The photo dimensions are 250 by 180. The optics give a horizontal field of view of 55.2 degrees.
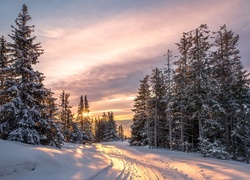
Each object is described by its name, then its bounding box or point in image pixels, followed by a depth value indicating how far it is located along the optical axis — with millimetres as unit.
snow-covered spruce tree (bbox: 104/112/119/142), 80312
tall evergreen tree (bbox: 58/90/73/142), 52781
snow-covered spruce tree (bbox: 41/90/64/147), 19550
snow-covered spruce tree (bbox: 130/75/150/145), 46425
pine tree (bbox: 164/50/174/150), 34969
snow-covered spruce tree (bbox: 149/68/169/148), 41781
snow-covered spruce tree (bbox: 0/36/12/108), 18495
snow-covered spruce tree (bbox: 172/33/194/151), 30891
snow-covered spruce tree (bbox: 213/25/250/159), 28562
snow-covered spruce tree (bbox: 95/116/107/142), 87550
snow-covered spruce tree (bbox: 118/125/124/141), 137938
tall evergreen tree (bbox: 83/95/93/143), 62719
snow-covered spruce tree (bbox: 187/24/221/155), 26953
